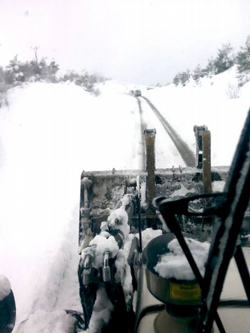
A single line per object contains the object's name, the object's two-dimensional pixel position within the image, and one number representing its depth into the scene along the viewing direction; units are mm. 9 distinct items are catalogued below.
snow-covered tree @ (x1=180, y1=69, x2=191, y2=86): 47750
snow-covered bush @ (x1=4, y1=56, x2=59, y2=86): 31547
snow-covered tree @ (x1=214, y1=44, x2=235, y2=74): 36344
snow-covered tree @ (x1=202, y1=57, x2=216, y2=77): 39812
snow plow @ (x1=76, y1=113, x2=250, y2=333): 954
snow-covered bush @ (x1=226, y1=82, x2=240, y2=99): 22092
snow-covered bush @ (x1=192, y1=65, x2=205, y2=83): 41900
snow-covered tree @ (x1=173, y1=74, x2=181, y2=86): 51250
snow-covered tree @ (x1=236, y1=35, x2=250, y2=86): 24811
